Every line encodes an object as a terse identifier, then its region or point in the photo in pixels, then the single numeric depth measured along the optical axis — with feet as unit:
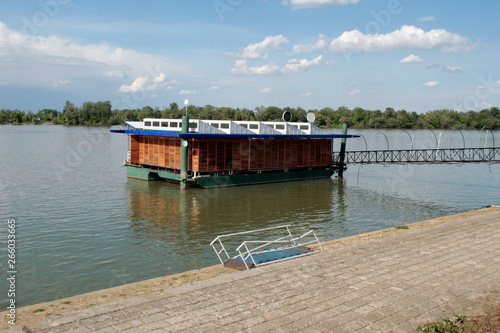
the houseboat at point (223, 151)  99.09
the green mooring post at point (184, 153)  95.76
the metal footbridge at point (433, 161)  110.42
